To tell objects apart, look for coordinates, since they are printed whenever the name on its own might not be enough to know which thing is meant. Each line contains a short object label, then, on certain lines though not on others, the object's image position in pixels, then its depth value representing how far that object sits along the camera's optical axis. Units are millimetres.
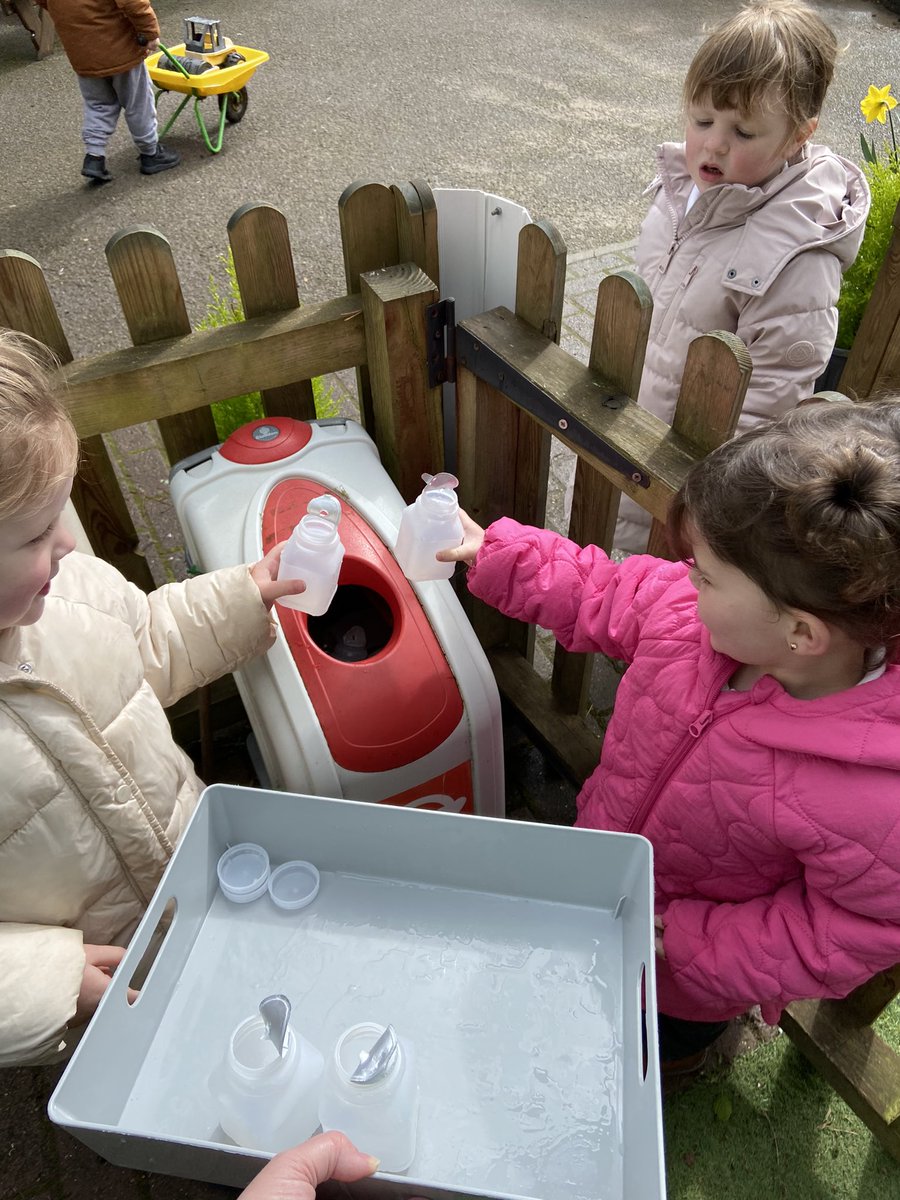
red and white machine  1810
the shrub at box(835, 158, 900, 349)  3041
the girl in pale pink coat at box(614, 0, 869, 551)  2205
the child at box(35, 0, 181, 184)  5523
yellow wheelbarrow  5984
